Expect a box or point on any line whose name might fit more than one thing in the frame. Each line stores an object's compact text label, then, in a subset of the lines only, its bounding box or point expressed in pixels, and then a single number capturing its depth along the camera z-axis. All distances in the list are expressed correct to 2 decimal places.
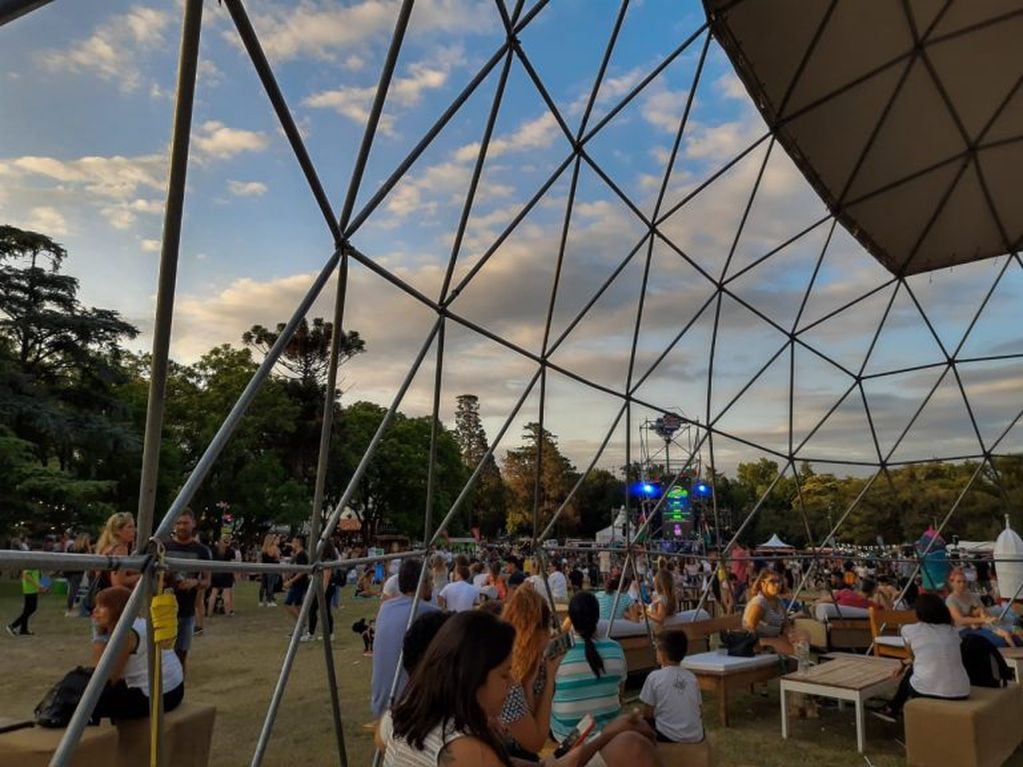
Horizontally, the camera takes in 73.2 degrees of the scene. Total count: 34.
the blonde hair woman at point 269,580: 19.28
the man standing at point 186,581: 6.82
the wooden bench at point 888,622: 10.03
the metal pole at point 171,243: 2.52
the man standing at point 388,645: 5.50
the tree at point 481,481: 75.88
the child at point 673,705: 5.01
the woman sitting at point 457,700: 2.38
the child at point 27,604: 12.65
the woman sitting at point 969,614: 8.91
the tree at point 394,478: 53.72
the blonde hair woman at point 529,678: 3.71
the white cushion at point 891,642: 9.27
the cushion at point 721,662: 7.61
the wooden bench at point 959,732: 5.65
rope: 2.50
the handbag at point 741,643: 8.32
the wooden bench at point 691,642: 9.22
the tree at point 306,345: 46.97
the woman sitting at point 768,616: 9.79
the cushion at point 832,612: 11.41
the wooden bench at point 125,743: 3.87
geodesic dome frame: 2.55
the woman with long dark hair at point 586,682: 4.67
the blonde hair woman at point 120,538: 5.71
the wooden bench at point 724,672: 7.62
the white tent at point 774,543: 36.61
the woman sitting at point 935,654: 6.09
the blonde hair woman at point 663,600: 9.86
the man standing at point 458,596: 10.09
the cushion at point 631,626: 9.02
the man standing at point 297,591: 13.04
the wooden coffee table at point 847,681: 6.68
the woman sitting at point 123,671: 4.30
